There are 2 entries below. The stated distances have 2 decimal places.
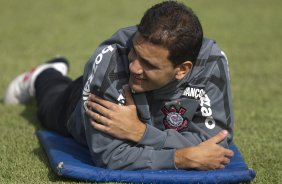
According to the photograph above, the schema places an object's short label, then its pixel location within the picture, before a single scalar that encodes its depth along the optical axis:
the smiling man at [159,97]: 6.85
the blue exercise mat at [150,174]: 6.99
